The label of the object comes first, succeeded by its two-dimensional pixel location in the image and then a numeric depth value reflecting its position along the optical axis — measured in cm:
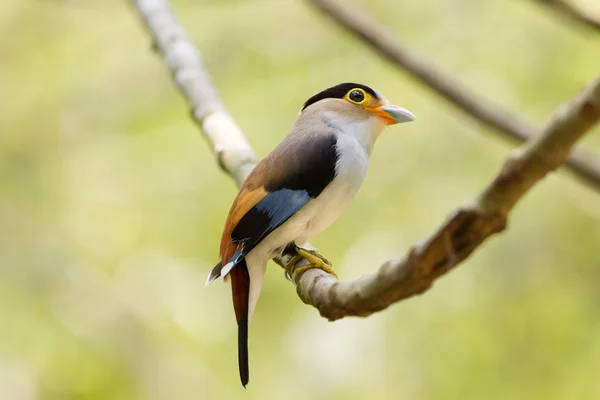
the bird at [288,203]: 437
